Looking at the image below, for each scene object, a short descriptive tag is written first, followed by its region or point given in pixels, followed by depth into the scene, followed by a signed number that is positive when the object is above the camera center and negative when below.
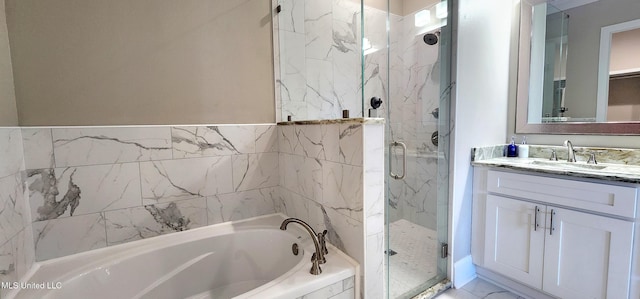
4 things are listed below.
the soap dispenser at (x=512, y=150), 2.14 -0.20
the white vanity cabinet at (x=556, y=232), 1.38 -0.65
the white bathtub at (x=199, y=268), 1.21 -0.72
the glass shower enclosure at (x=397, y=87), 1.93 +0.32
